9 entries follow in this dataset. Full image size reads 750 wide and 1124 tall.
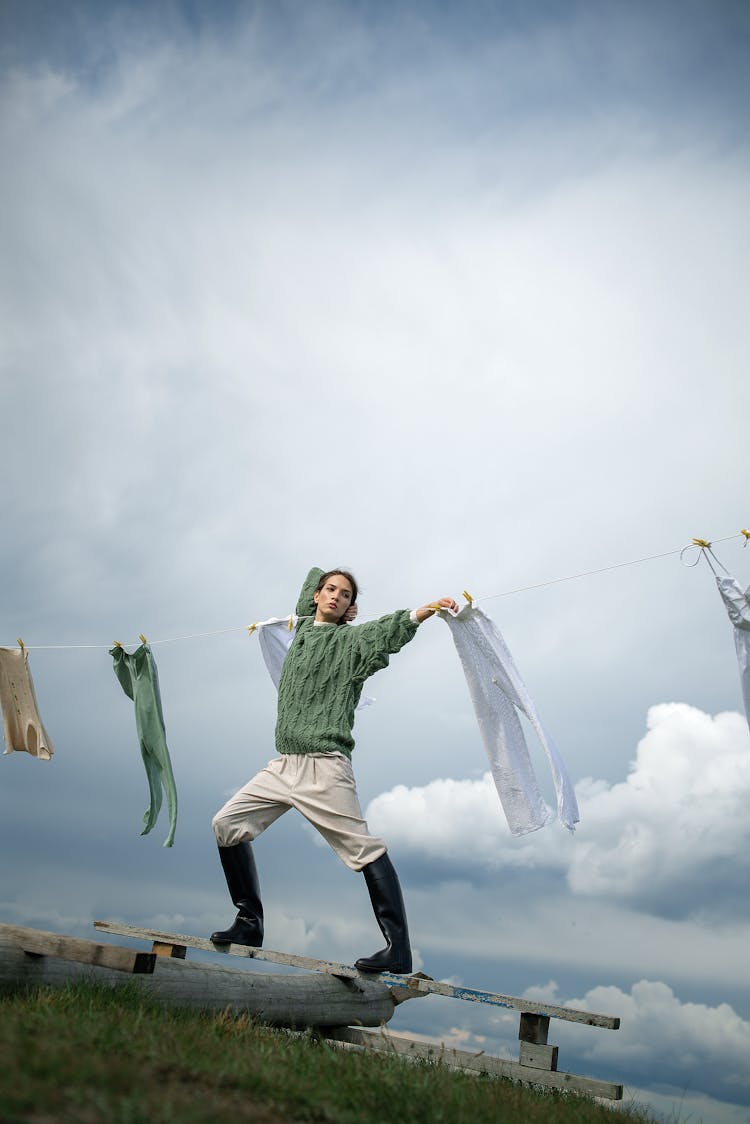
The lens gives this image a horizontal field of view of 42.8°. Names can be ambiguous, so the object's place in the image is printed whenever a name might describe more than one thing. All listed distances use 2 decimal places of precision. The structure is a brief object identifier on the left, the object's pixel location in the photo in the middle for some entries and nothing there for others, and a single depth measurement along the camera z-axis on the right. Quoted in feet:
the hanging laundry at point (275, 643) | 25.34
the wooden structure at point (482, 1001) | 19.03
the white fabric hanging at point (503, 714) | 20.98
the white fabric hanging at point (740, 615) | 19.53
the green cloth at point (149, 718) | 23.97
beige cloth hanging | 27.76
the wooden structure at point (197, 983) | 16.67
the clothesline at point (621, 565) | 19.63
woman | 19.19
